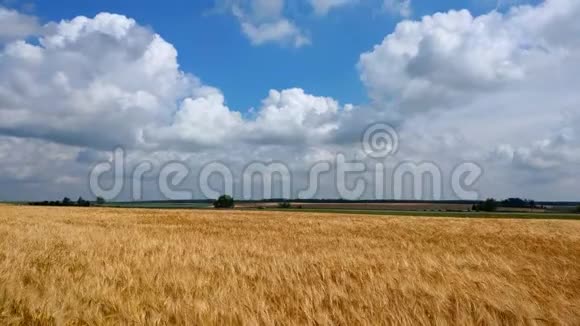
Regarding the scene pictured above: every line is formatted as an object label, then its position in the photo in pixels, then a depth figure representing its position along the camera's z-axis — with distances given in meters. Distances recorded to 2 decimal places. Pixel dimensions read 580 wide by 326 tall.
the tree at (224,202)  135.50
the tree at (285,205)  125.56
